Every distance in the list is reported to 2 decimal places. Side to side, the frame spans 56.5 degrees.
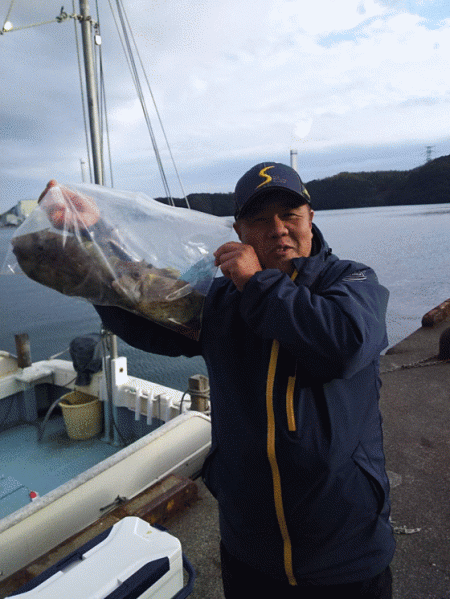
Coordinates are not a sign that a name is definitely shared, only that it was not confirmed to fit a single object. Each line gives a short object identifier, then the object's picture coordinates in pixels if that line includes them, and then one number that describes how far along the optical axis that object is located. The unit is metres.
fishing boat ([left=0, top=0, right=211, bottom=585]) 2.95
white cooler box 1.50
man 1.13
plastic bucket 6.19
